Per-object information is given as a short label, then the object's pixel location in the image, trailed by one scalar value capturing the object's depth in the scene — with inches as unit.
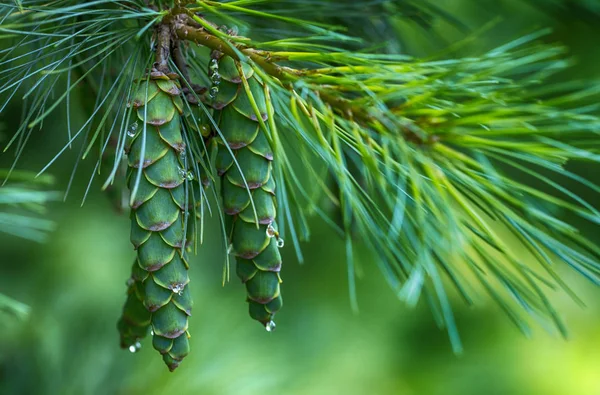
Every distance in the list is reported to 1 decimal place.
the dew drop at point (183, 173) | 42.5
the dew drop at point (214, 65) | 42.9
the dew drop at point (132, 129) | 42.3
